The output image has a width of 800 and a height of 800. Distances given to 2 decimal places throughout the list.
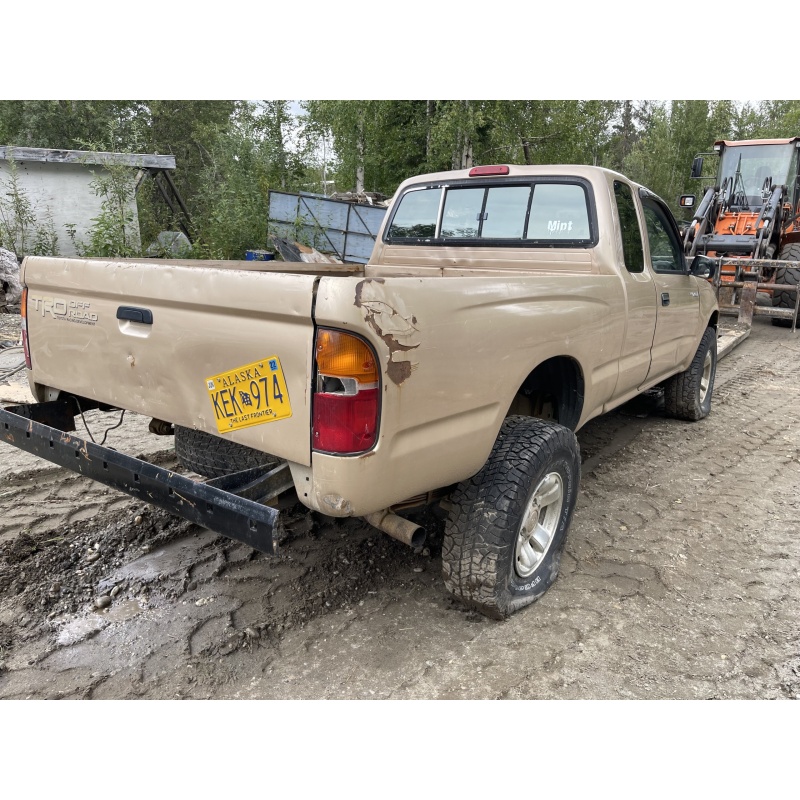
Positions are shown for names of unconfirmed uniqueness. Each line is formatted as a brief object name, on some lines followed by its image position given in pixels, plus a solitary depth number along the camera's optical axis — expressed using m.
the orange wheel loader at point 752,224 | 10.80
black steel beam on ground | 2.01
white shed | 13.63
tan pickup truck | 1.98
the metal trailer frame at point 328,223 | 13.28
